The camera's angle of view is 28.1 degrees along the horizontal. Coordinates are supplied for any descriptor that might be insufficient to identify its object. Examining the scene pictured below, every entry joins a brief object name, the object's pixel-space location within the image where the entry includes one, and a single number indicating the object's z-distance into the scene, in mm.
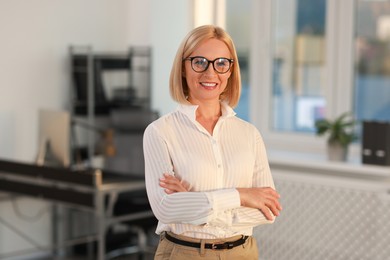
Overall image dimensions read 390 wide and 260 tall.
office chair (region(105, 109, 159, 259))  5637
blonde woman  2039
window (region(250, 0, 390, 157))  5070
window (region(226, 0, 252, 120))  5727
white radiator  4473
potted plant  4766
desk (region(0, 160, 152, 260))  4660
